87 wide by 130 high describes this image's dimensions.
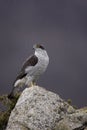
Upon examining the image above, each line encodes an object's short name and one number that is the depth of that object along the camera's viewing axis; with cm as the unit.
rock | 2270
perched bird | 2505
